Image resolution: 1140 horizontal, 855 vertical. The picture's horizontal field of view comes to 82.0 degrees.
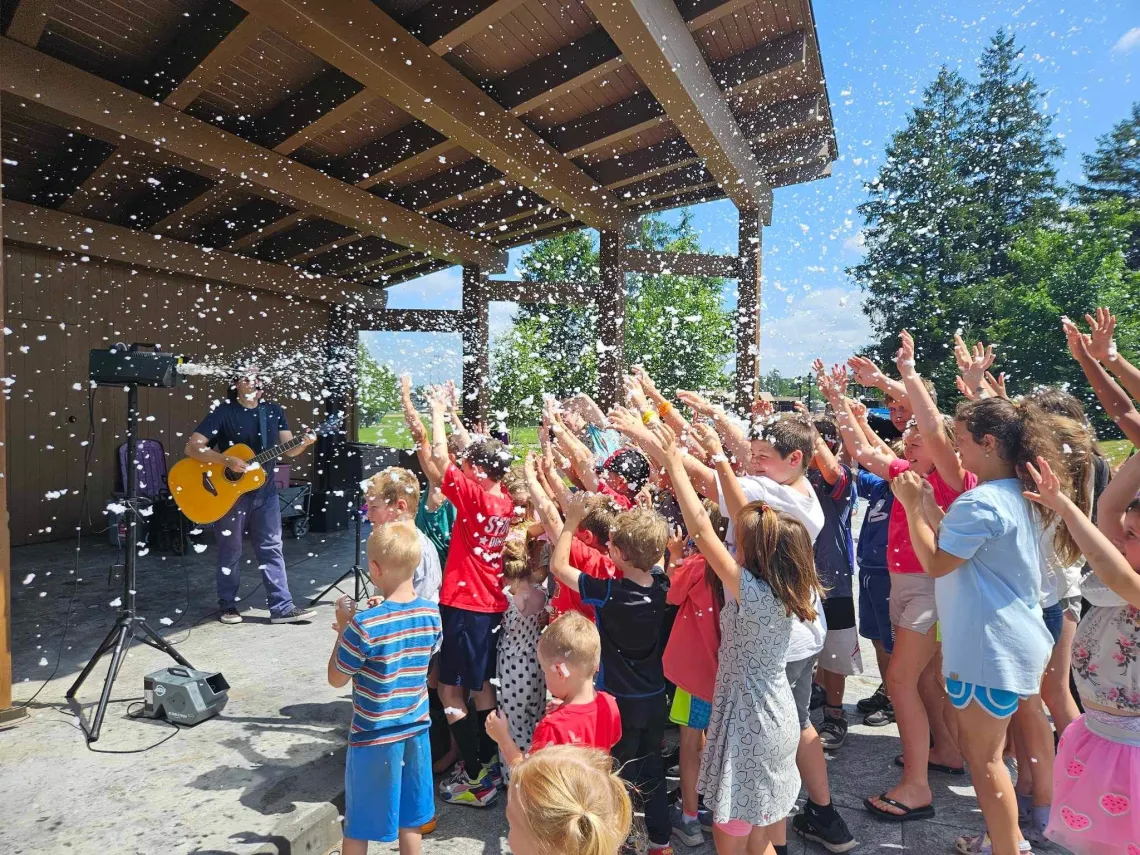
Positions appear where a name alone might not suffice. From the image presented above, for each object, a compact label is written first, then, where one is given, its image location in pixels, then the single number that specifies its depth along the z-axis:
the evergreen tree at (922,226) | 24.69
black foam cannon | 3.70
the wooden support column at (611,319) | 6.73
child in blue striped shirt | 2.20
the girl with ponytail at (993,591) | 2.14
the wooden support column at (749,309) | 6.21
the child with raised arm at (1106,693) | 1.93
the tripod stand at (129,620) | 3.49
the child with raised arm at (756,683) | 2.13
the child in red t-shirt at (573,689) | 2.04
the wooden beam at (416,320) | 9.64
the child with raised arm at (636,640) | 2.52
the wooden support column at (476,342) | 8.17
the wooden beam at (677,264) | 6.91
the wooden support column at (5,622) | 3.26
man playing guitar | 5.19
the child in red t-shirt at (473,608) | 3.03
